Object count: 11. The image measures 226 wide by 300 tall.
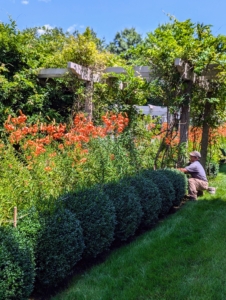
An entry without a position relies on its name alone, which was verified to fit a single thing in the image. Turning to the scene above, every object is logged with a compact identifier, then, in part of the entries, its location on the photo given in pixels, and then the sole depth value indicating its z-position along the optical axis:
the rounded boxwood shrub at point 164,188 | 3.98
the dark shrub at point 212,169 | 7.16
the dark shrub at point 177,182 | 4.41
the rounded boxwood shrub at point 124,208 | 3.01
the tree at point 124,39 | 23.77
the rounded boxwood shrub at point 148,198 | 3.49
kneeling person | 5.05
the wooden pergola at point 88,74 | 5.35
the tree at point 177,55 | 4.88
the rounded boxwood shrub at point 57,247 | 2.10
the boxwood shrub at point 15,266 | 1.73
